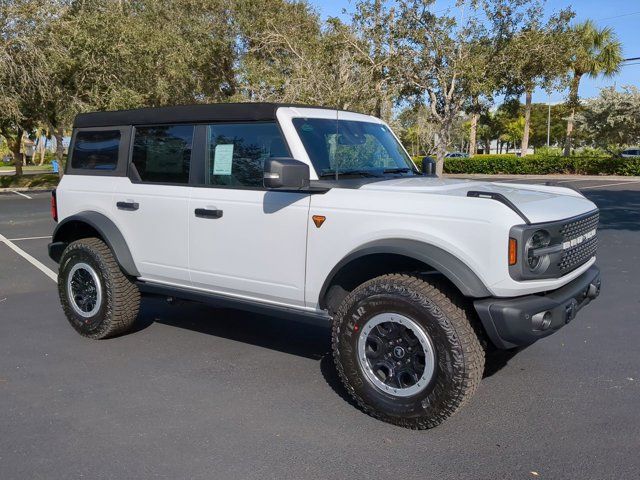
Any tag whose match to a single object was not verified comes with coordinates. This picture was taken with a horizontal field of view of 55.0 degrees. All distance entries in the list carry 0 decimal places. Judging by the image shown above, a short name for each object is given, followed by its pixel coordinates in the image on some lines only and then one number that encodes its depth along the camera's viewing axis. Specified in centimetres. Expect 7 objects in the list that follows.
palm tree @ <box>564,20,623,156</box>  3991
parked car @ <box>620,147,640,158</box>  4783
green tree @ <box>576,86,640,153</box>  3725
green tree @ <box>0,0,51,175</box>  2314
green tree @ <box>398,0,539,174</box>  1664
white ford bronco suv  346
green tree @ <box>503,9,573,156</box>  1612
